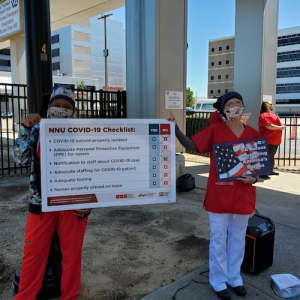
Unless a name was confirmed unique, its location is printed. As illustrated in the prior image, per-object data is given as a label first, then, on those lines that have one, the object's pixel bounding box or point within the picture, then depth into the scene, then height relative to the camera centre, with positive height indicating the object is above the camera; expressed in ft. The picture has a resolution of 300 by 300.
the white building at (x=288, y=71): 290.15 +45.30
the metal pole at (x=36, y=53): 9.91 +2.03
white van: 113.05 +4.88
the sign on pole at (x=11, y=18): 33.53 +10.94
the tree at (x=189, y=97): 292.57 +19.24
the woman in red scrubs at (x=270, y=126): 24.72 -0.64
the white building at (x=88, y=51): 230.68 +50.83
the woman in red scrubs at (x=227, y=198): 9.36 -2.40
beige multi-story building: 335.26 +56.67
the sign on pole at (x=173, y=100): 23.25 +1.32
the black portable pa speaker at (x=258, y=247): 10.79 -4.43
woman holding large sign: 8.14 -2.84
